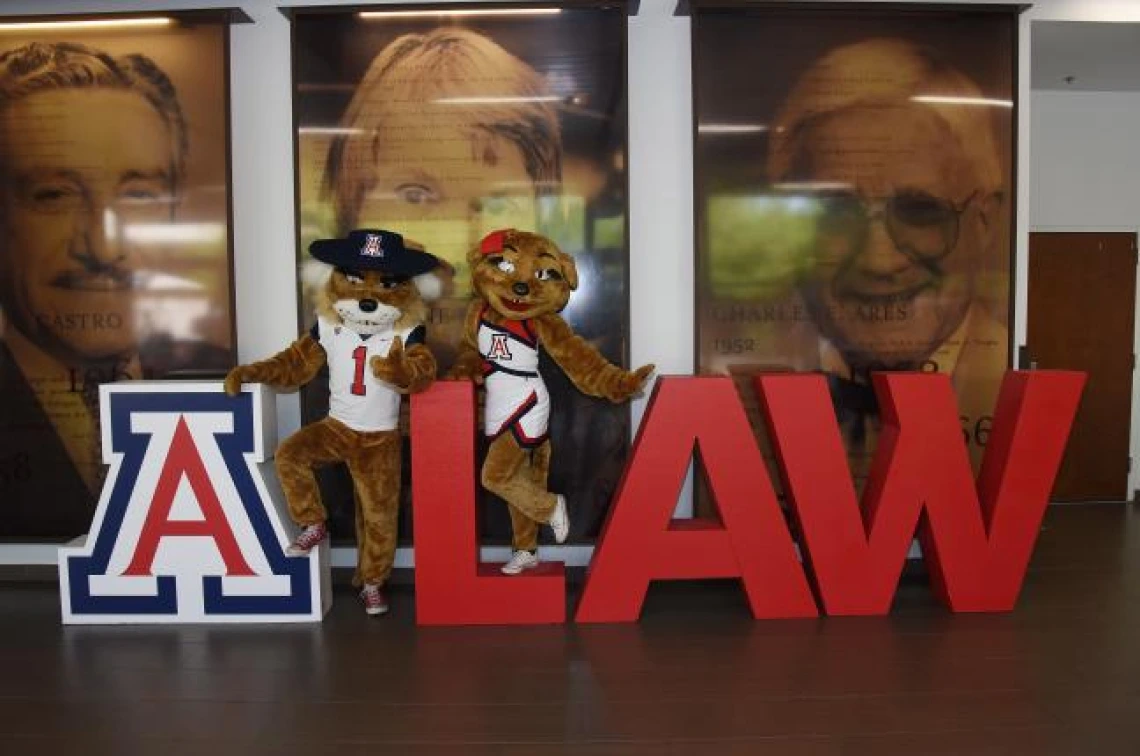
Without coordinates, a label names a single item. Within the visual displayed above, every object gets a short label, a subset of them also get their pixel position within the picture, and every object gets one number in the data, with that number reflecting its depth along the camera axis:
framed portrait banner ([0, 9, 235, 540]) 3.07
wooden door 4.52
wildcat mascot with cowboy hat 2.70
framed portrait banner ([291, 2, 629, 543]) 3.02
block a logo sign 2.70
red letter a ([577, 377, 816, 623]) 2.68
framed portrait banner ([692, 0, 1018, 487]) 3.07
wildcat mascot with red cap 2.72
